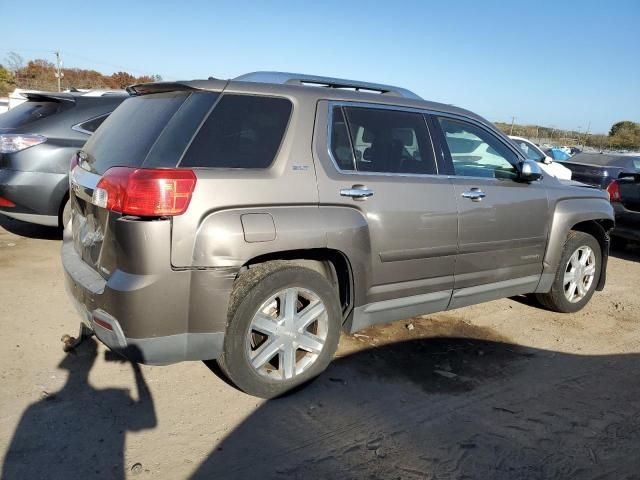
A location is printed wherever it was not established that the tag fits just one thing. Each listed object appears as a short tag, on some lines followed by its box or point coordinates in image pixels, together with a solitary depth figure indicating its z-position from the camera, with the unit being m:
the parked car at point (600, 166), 11.76
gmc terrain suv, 2.78
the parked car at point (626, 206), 7.42
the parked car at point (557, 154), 20.42
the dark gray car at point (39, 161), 5.62
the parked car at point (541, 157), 10.01
